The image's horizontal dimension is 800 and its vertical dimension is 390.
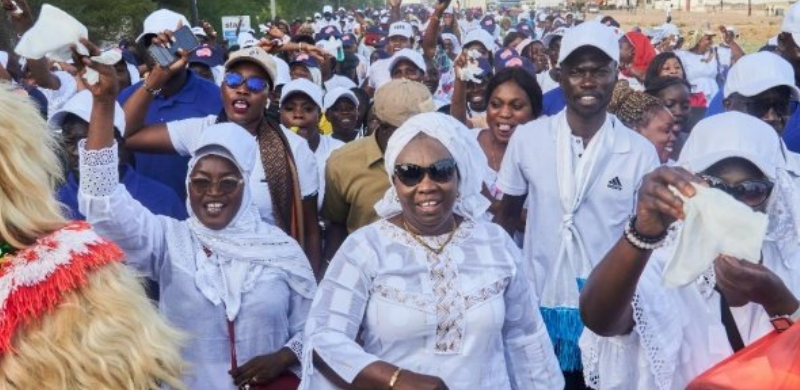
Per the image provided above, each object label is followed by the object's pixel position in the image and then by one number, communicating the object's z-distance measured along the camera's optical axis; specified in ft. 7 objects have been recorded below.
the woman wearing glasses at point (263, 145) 15.92
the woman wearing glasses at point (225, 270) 12.25
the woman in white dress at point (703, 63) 33.24
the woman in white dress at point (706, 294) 8.81
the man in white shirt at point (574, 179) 14.79
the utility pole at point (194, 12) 76.21
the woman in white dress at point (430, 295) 11.14
